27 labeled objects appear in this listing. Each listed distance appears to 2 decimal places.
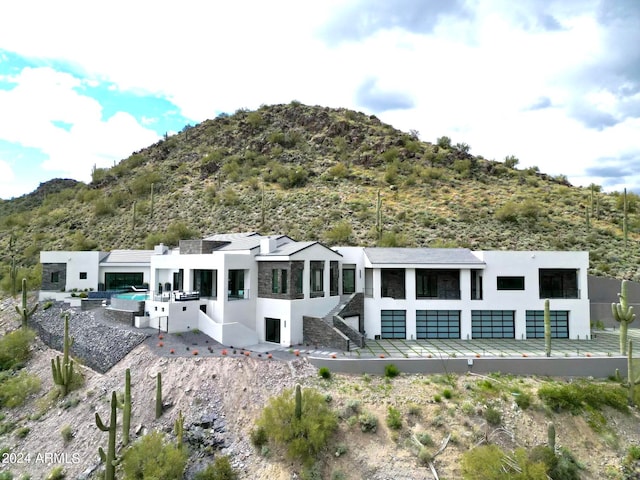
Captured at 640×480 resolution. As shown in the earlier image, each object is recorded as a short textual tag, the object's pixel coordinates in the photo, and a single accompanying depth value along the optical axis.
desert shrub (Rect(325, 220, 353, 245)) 42.09
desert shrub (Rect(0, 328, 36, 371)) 27.16
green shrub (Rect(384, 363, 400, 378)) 19.95
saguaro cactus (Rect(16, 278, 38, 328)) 29.03
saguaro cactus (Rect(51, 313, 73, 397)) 21.98
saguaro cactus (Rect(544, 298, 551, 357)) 21.77
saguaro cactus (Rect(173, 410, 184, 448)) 16.66
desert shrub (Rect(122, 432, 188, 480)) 15.34
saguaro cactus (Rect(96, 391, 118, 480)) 15.90
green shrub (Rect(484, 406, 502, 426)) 17.44
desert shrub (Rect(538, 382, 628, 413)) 18.56
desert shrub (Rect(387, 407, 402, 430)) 17.08
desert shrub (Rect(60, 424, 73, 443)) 18.92
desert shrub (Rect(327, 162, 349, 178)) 59.09
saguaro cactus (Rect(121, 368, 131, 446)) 17.34
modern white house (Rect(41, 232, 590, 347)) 24.62
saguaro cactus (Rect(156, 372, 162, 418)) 18.39
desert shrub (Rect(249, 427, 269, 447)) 16.75
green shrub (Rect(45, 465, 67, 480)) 17.27
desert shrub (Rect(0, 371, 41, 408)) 22.91
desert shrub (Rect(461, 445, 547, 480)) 14.88
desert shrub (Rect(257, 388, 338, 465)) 16.08
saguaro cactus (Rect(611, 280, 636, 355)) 21.47
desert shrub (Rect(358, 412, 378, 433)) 17.03
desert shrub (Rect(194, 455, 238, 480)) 15.54
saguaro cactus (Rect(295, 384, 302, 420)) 16.58
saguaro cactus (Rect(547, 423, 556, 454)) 16.08
